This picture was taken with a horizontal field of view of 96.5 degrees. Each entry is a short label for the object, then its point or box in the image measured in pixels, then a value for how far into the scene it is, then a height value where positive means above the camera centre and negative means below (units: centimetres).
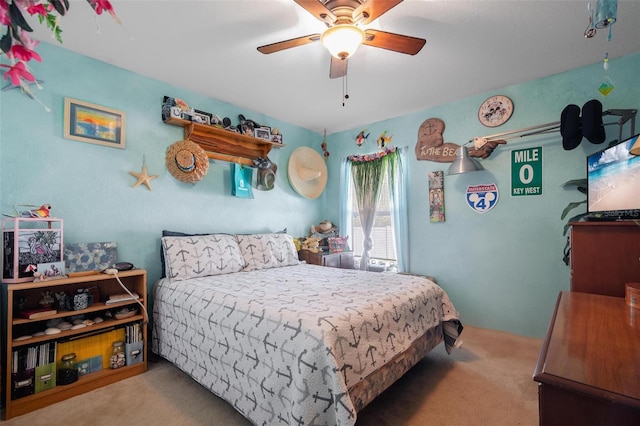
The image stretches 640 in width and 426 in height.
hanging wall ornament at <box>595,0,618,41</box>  114 +83
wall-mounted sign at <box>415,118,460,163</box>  324 +86
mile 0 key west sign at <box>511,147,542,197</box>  273 +44
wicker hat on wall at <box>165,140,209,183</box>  277 +58
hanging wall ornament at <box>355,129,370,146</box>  392 +112
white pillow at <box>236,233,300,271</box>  293 -34
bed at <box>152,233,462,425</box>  130 -64
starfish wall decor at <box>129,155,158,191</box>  255 +39
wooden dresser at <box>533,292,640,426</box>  68 -42
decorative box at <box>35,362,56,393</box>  179 -99
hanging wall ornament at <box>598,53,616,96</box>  155 +70
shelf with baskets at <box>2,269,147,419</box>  172 -82
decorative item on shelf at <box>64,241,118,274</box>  210 -27
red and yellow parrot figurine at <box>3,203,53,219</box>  193 +6
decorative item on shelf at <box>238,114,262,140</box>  328 +109
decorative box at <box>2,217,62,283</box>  178 -18
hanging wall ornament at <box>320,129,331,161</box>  436 +110
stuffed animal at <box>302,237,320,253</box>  366 -33
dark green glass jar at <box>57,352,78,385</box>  187 -99
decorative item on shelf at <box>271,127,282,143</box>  353 +103
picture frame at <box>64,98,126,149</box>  223 +79
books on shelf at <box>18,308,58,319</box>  178 -59
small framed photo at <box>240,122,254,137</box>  327 +104
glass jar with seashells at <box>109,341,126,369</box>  209 -101
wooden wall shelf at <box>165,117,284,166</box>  289 +87
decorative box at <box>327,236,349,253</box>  372 -34
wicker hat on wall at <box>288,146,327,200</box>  394 +67
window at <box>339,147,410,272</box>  360 +15
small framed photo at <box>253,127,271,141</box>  337 +103
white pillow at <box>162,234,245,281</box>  241 -33
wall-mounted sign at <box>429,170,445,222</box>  329 +25
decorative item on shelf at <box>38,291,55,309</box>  198 -56
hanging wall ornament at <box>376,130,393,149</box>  375 +102
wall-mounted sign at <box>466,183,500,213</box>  296 +22
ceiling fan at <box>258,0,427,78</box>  150 +109
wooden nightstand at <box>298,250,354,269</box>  354 -51
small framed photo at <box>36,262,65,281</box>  184 -33
